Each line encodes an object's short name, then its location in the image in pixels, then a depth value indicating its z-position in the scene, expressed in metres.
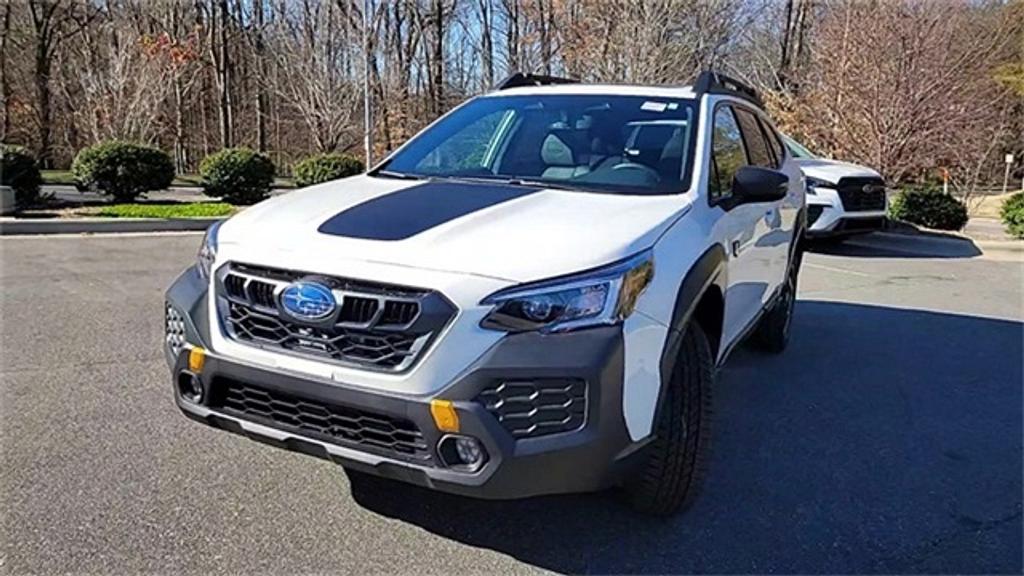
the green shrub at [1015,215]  10.89
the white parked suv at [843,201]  9.66
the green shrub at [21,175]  11.06
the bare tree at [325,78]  23.53
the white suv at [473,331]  2.11
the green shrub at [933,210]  11.57
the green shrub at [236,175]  13.07
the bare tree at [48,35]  26.61
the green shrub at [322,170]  14.20
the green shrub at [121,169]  12.01
